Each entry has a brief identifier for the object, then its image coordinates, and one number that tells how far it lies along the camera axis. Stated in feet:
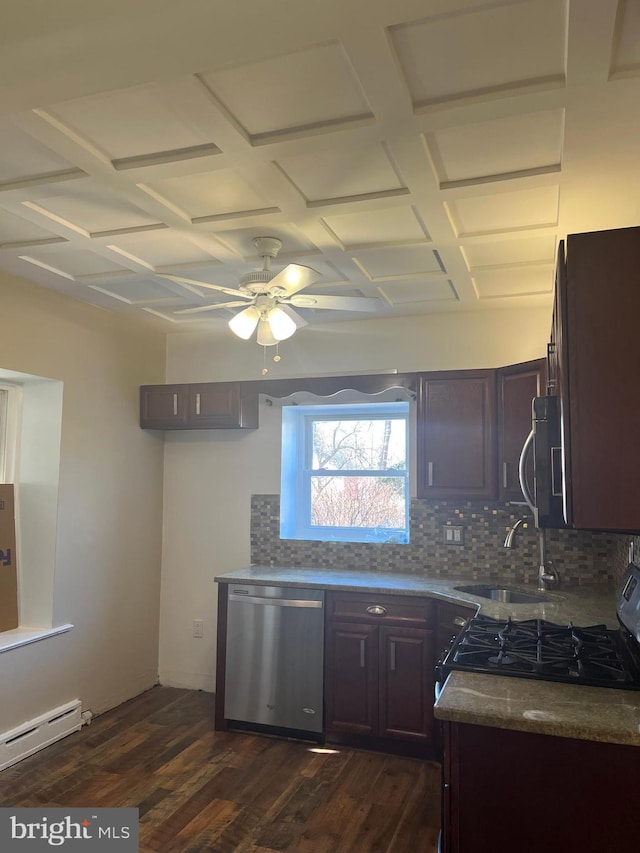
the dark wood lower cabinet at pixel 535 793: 4.91
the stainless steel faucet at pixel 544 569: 11.60
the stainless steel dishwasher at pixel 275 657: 11.65
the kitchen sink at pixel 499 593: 11.39
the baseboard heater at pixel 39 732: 10.50
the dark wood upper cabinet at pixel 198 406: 13.84
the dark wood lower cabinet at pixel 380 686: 10.95
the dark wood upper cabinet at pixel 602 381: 5.18
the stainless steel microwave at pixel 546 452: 6.46
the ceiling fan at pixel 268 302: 9.19
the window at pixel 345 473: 14.14
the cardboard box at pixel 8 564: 11.62
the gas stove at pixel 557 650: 6.13
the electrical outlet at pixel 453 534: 12.78
